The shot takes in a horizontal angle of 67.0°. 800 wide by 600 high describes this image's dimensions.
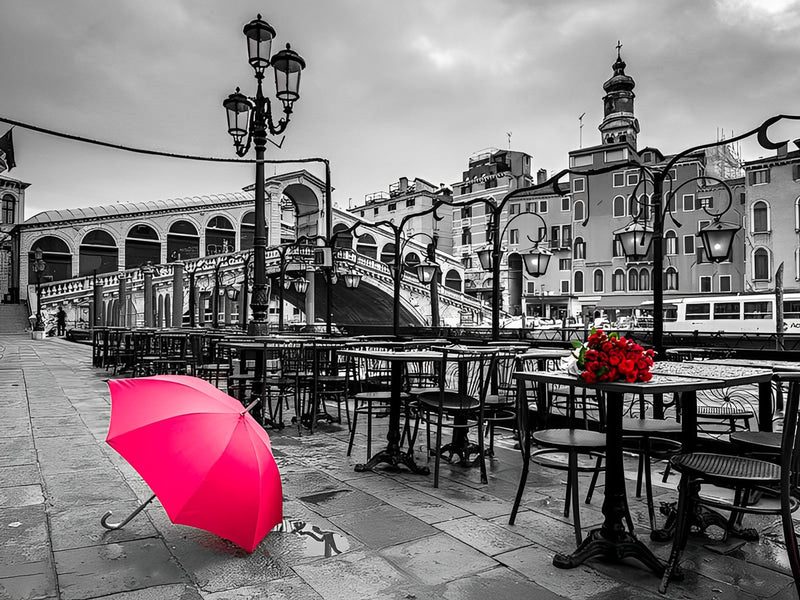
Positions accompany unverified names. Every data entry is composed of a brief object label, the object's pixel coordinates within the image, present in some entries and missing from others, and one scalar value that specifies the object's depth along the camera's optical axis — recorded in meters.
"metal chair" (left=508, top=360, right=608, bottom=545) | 3.12
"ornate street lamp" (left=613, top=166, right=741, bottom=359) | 5.45
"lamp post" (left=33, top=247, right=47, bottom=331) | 25.69
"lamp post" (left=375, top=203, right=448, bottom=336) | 9.70
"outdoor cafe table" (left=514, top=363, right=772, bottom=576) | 2.76
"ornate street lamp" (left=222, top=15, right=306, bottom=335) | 7.48
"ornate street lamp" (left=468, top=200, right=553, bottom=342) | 7.58
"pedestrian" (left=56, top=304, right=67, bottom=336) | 27.69
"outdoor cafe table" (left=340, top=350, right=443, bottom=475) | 4.51
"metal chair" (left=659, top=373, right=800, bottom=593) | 2.45
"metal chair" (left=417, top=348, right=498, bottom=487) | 4.31
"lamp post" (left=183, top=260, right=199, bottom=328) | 18.69
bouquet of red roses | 2.79
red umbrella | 2.60
